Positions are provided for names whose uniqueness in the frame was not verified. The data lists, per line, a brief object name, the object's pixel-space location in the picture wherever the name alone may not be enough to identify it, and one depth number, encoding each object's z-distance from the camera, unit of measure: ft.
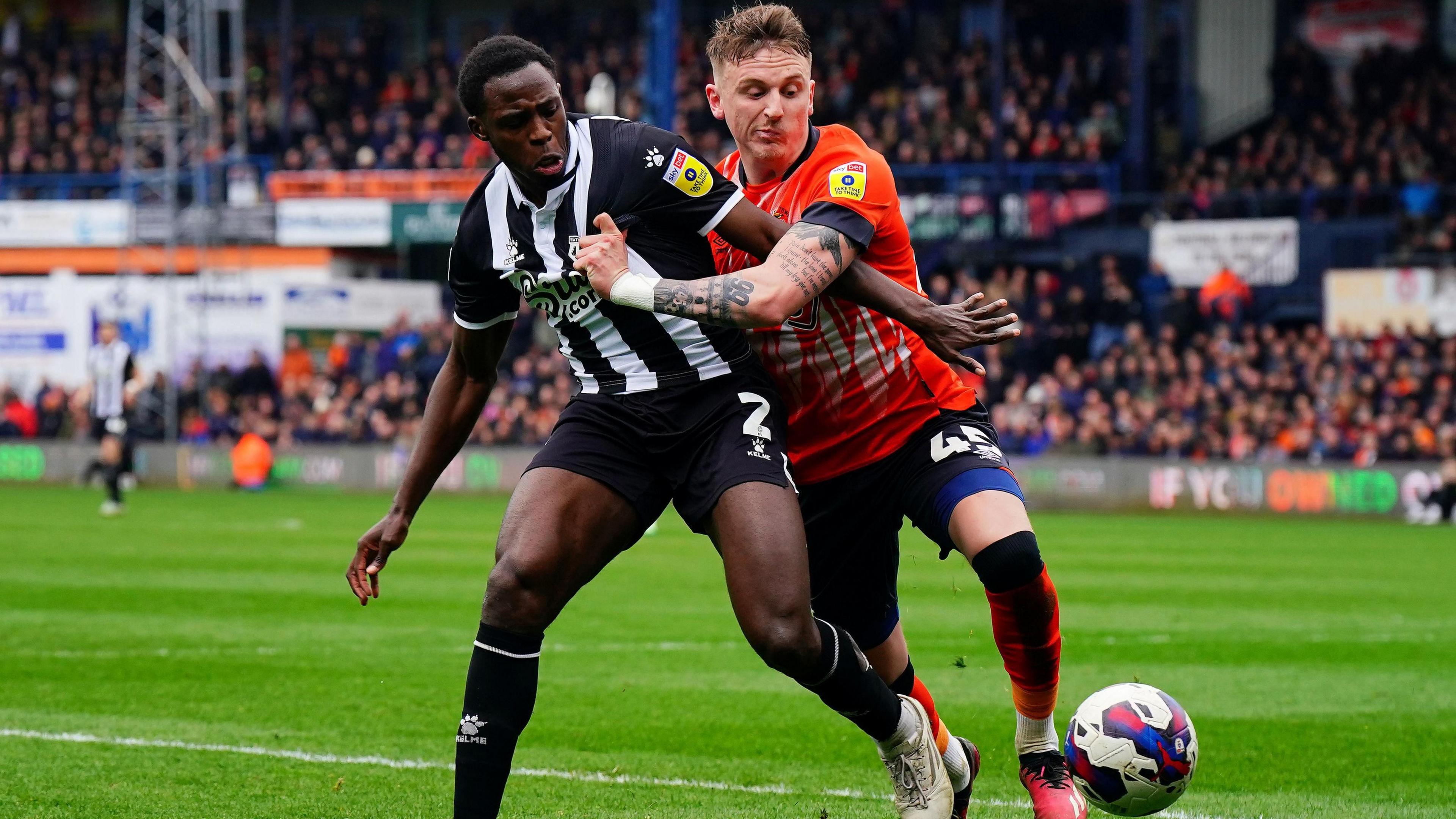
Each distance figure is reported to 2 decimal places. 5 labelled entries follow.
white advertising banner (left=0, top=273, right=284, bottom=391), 105.91
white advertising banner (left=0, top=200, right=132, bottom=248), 123.34
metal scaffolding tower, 104.32
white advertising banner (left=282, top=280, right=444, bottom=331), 106.83
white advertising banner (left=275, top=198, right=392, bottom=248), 116.06
